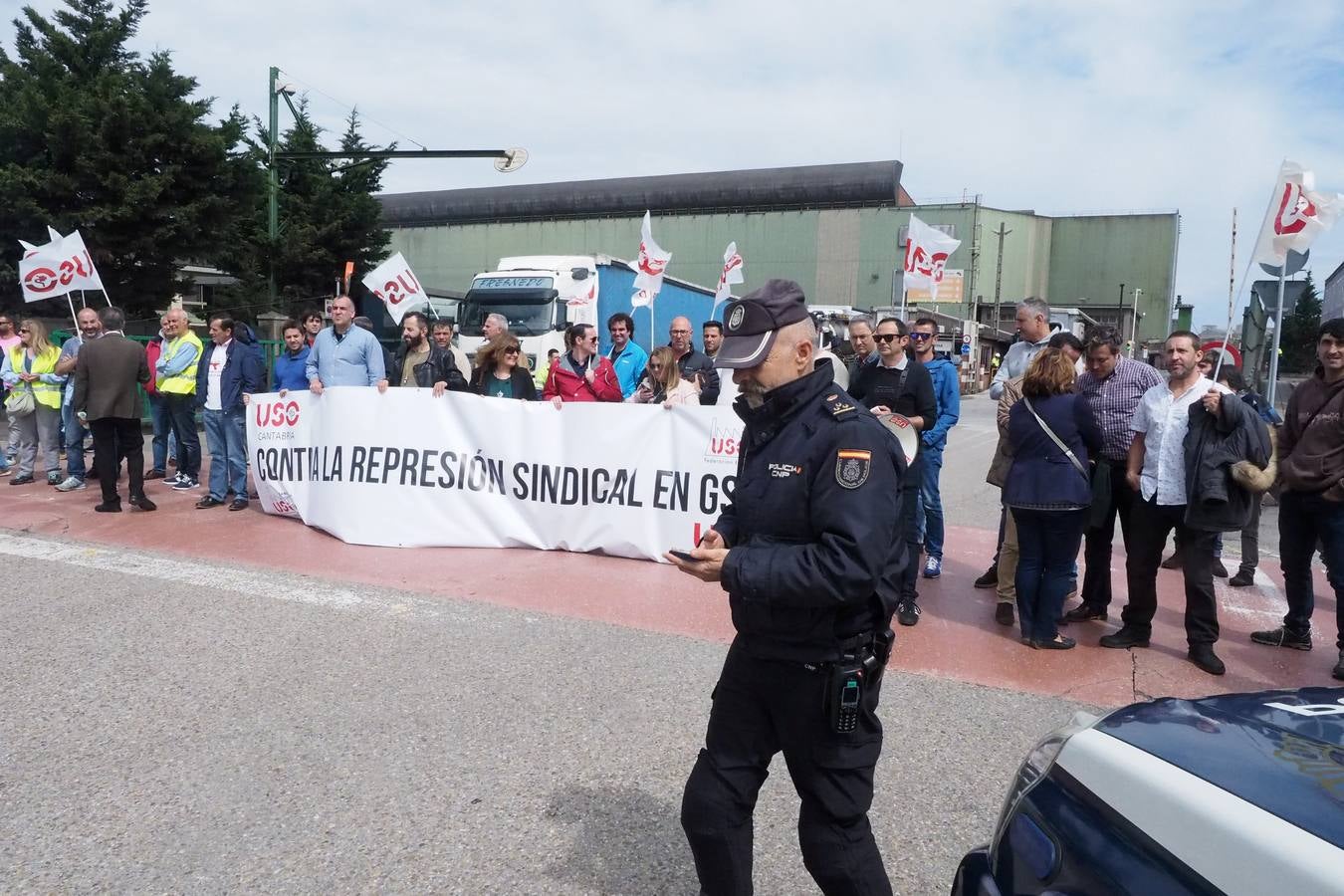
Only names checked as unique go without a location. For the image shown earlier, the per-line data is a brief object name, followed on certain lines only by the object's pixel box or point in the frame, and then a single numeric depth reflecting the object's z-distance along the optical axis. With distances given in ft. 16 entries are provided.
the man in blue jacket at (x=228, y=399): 29.73
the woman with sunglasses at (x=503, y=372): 26.43
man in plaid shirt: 19.51
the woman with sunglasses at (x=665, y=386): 25.30
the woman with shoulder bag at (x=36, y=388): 32.50
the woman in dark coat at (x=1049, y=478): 17.46
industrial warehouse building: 181.78
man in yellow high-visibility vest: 31.01
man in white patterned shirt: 17.33
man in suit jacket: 27.53
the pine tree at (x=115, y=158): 55.72
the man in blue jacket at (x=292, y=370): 29.84
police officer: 7.44
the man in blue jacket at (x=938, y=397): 21.52
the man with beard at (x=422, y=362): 28.91
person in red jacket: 26.35
